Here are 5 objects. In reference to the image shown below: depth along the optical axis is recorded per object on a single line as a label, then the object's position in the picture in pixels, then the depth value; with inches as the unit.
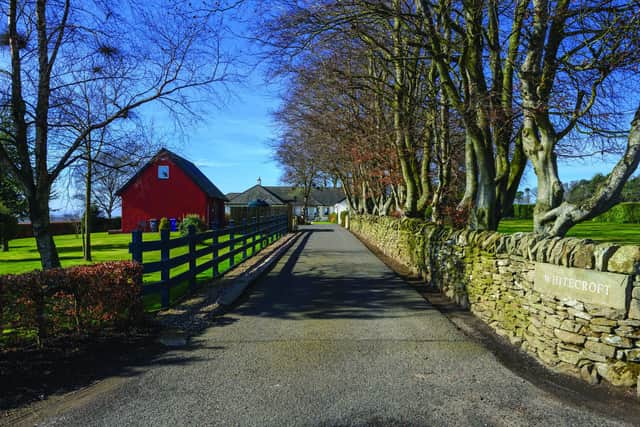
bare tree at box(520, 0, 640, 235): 250.4
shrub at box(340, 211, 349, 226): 2182.0
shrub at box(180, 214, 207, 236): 1029.7
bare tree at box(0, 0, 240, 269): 267.1
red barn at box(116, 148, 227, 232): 1407.5
